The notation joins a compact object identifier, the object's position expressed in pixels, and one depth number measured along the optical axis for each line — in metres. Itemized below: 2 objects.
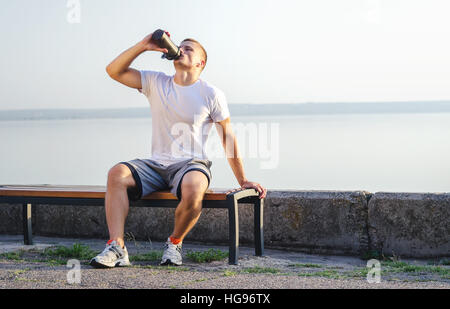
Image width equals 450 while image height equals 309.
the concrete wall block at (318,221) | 4.99
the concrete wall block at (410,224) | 4.82
